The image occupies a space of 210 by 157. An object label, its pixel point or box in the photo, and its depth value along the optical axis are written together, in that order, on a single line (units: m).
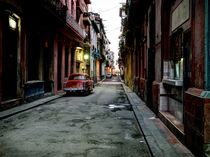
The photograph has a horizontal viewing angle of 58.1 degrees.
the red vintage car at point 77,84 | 14.42
